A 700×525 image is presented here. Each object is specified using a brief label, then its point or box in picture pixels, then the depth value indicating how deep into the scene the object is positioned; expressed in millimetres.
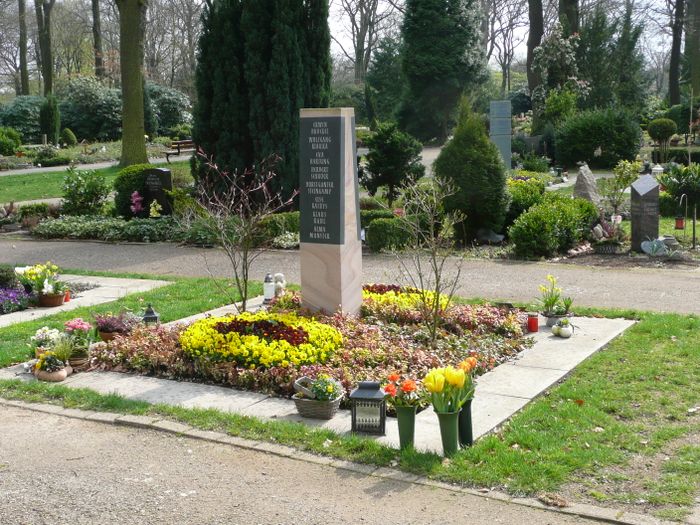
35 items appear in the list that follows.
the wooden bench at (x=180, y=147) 36656
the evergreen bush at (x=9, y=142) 38906
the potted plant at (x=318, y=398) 7172
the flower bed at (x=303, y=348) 8081
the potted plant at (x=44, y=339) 8930
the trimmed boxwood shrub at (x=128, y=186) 19578
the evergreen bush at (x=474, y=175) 15539
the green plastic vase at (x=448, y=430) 6250
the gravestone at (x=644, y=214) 14531
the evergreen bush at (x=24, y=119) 44656
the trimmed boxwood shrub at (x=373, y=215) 16486
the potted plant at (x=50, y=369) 8500
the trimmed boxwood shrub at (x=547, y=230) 14398
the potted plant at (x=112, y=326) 9680
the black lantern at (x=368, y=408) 6691
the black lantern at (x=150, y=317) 9898
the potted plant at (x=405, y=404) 6391
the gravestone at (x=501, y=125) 25141
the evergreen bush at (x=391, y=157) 18766
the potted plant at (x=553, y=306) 9977
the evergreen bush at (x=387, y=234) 15102
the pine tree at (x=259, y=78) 18500
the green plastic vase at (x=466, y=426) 6375
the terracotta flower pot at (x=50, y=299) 11812
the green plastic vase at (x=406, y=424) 6383
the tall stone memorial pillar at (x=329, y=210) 9562
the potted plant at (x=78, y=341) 8852
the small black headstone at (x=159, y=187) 19516
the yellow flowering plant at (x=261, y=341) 8188
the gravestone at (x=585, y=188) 17734
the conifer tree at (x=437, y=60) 41656
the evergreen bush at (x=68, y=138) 42219
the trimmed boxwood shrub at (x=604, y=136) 27766
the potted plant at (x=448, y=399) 6258
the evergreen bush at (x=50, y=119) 42062
